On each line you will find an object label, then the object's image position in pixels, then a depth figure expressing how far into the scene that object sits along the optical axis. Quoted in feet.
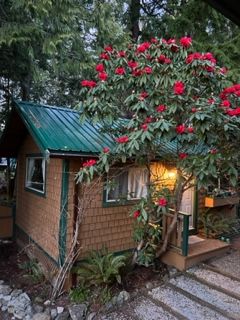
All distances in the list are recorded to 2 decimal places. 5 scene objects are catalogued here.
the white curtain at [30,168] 24.70
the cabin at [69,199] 18.03
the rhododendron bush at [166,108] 13.79
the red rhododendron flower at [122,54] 16.61
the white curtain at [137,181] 21.71
